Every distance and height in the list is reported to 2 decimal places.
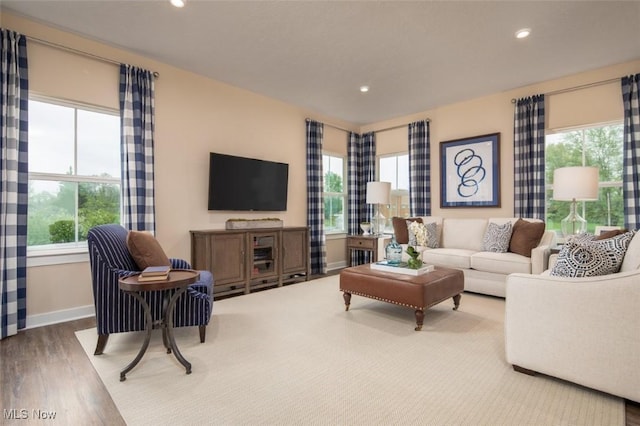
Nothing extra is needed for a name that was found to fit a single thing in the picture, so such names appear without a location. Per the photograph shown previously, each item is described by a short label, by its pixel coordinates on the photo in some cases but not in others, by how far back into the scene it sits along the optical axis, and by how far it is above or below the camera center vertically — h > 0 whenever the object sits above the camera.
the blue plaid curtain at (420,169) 5.37 +0.81
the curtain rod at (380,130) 5.78 +1.67
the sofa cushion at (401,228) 4.84 -0.20
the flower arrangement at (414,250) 3.12 -0.33
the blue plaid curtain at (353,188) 6.15 +0.55
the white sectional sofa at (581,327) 1.66 -0.65
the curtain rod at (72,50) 2.89 +1.64
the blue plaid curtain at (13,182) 2.68 +0.30
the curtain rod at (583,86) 3.73 +1.60
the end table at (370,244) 4.87 -0.48
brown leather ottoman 2.76 -0.68
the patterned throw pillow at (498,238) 3.93 -0.29
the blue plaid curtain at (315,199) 5.37 +0.29
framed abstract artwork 4.65 +0.68
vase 3.51 -0.41
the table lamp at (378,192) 5.33 +0.40
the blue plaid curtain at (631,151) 3.49 +0.72
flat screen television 4.17 +0.47
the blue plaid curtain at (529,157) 4.18 +0.79
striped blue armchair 2.26 -0.62
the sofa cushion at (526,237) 3.69 -0.26
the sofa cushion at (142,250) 2.40 -0.26
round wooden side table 2.00 -0.54
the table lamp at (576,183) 3.26 +0.33
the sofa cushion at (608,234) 2.56 -0.16
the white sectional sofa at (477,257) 3.50 -0.51
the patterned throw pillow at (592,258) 1.90 -0.27
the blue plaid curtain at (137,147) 3.38 +0.76
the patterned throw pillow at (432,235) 4.59 -0.29
